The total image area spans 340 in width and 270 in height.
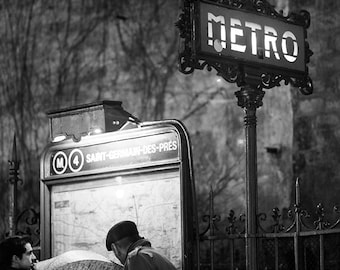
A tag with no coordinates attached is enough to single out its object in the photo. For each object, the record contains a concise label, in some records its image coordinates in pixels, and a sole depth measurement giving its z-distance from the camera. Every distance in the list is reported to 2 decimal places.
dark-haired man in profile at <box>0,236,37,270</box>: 6.49
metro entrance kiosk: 7.09
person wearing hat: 5.63
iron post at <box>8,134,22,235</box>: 8.94
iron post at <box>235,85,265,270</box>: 6.70
